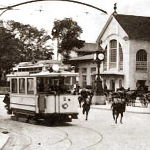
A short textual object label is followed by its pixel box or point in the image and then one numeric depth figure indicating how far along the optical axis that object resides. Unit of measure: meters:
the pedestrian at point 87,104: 25.30
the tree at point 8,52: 78.68
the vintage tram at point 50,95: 21.84
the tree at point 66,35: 89.81
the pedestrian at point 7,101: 26.87
